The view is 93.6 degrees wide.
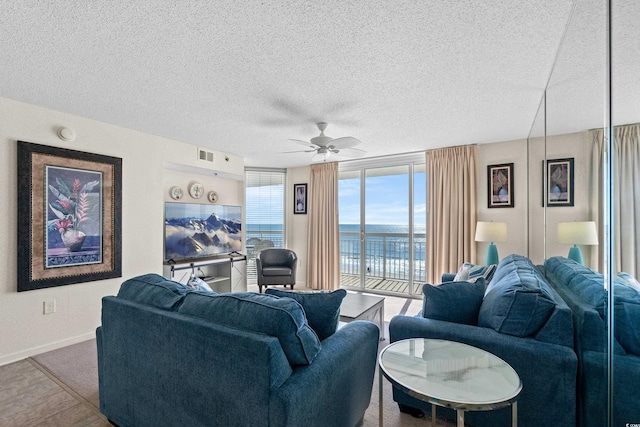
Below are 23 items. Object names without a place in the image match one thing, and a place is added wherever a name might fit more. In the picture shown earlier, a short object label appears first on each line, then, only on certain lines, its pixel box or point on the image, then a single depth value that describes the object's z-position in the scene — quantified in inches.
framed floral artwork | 108.2
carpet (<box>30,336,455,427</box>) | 74.2
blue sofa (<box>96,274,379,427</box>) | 46.6
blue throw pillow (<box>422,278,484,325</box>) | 75.2
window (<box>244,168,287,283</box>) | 237.8
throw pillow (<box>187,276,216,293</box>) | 78.2
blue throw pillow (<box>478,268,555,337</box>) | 63.7
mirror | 41.2
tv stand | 177.3
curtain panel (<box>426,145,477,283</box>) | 170.7
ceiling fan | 123.1
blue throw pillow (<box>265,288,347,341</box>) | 64.0
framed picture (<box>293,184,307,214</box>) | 237.6
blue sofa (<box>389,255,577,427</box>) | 59.4
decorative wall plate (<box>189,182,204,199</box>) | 183.5
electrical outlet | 114.1
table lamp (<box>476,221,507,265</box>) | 149.6
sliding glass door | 195.9
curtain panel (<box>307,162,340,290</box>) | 220.5
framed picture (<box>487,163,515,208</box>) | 162.1
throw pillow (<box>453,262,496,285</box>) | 115.6
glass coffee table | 45.8
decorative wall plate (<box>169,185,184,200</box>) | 172.7
